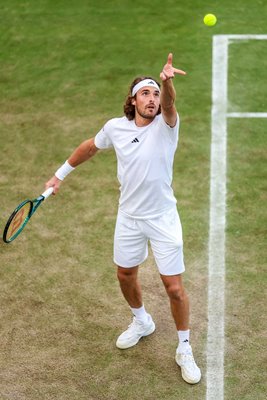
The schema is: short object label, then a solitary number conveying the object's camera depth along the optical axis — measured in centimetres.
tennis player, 1515
